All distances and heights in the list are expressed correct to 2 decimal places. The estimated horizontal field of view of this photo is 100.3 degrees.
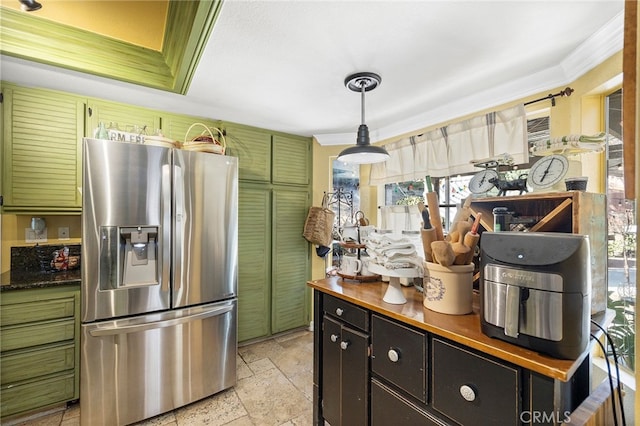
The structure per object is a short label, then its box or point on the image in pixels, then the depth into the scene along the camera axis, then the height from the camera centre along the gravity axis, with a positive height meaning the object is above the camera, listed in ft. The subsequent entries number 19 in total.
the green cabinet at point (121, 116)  7.20 +2.72
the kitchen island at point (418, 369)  2.61 -1.91
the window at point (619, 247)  4.79 -0.64
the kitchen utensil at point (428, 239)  3.88 -0.39
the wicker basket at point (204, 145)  6.84 +1.73
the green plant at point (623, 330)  4.72 -2.14
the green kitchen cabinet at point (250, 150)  9.17 +2.22
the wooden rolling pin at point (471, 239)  3.63 -0.36
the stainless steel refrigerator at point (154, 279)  5.52 -1.54
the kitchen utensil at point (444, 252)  3.51 -0.53
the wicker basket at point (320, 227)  10.03 -0.55
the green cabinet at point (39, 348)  5.69 -3.04
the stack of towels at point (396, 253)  4.12 -0.65
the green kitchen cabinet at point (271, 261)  9.32 -1.83
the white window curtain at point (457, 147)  6.39 +1.84
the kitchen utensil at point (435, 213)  4.00 -0.02
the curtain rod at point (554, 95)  5.67 +2.58
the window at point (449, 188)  6.51 +0.83
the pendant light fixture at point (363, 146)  5.82 +1.46
